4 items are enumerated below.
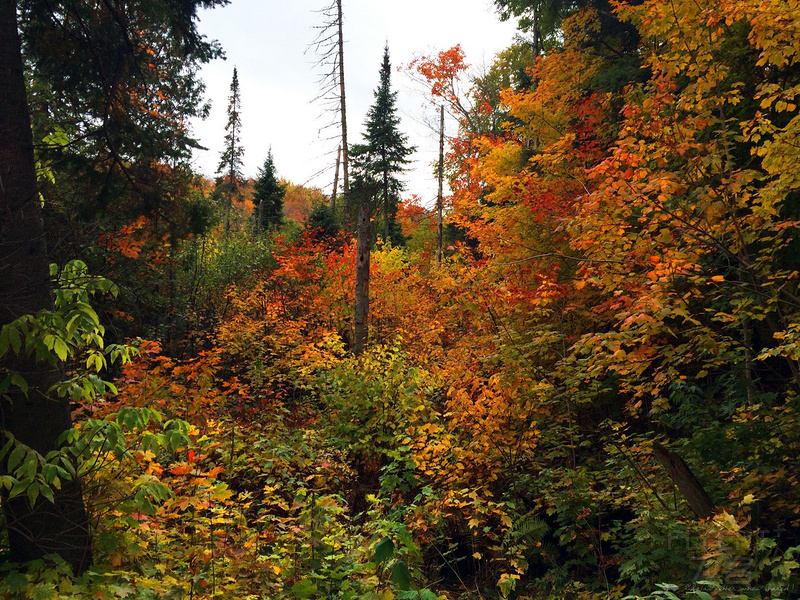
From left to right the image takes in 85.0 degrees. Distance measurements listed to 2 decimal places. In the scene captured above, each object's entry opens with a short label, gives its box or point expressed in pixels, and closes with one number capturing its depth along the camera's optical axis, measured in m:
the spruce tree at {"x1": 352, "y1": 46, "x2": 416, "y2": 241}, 18.44
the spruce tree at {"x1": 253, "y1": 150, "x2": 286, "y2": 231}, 29.75
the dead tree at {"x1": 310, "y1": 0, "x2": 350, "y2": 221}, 12.44
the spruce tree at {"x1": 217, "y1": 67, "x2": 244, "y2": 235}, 33.28
